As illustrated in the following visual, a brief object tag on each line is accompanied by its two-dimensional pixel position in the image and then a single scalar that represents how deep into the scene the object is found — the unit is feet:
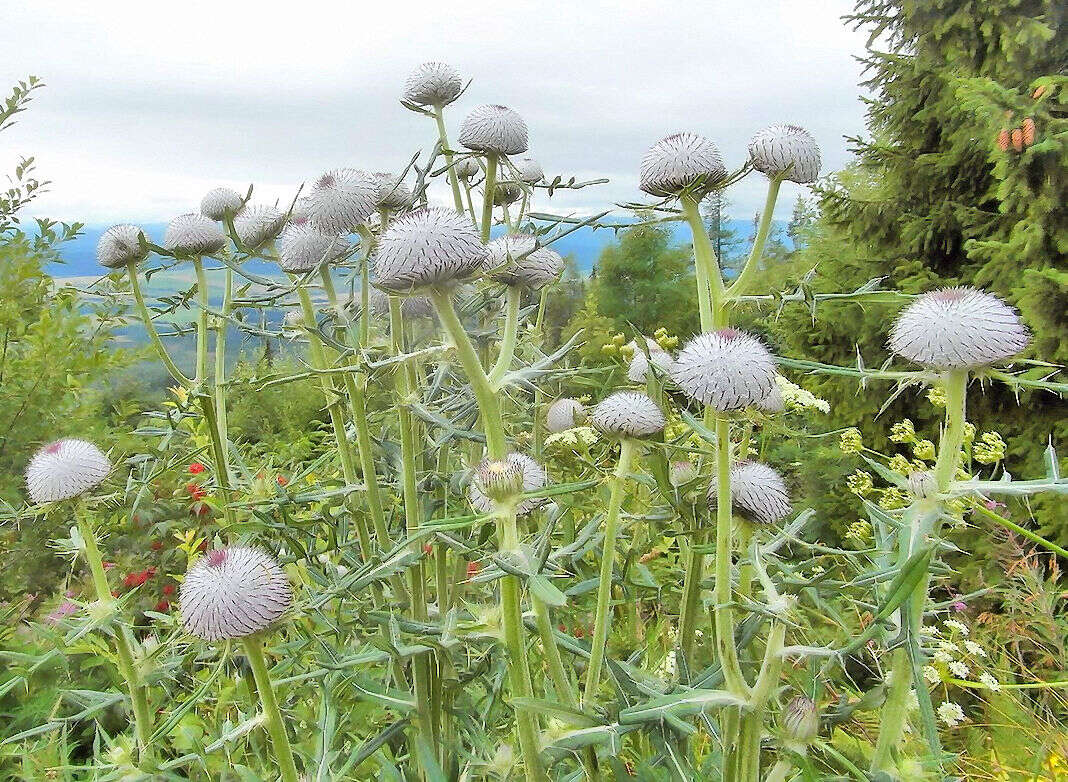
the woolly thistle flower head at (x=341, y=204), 1.85
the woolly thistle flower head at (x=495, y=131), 2.02
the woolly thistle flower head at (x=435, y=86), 2.17
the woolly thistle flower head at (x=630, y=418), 1.60
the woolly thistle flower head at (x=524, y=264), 1.66
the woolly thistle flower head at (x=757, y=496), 1.55
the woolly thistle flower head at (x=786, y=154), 1.73
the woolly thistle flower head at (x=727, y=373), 1.45
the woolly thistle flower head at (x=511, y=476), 1.41
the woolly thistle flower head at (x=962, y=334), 1.36
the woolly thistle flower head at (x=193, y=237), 2.35
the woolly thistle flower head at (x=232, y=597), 1.48
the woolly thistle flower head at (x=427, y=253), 1.45
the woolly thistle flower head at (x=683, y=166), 1.69
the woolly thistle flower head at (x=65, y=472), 1.89
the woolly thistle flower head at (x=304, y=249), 1.98
